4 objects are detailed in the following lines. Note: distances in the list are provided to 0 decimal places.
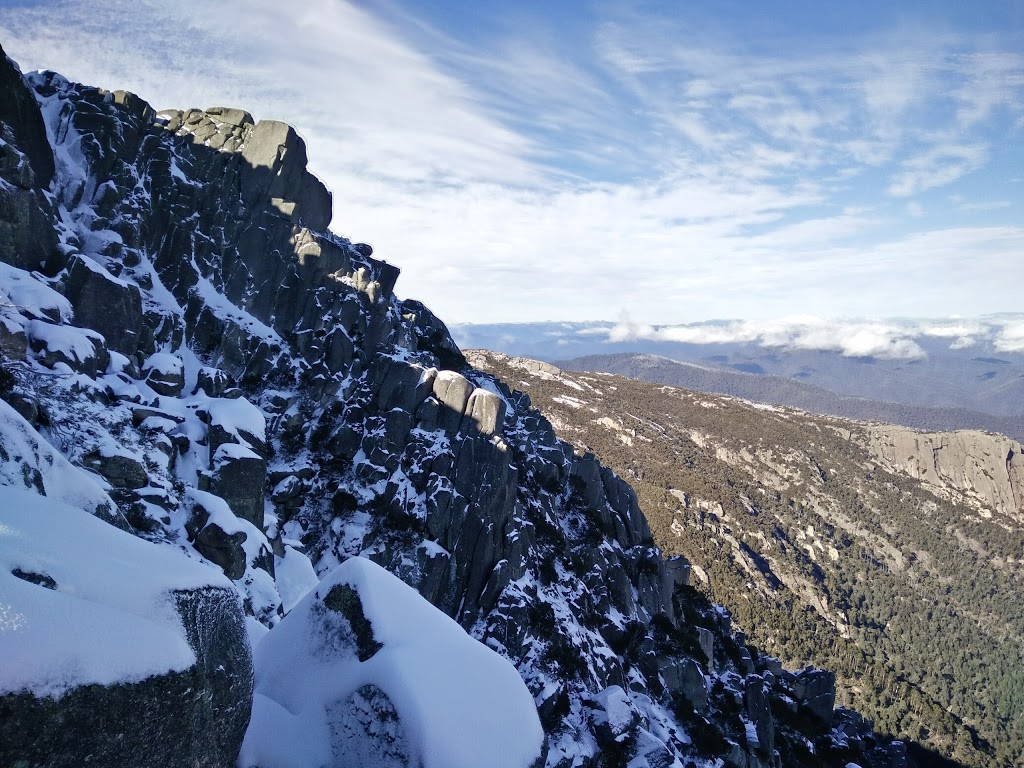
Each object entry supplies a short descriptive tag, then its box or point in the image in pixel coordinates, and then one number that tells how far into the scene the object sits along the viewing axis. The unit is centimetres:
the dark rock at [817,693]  5997
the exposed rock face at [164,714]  535
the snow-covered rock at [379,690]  876
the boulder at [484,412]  4938
